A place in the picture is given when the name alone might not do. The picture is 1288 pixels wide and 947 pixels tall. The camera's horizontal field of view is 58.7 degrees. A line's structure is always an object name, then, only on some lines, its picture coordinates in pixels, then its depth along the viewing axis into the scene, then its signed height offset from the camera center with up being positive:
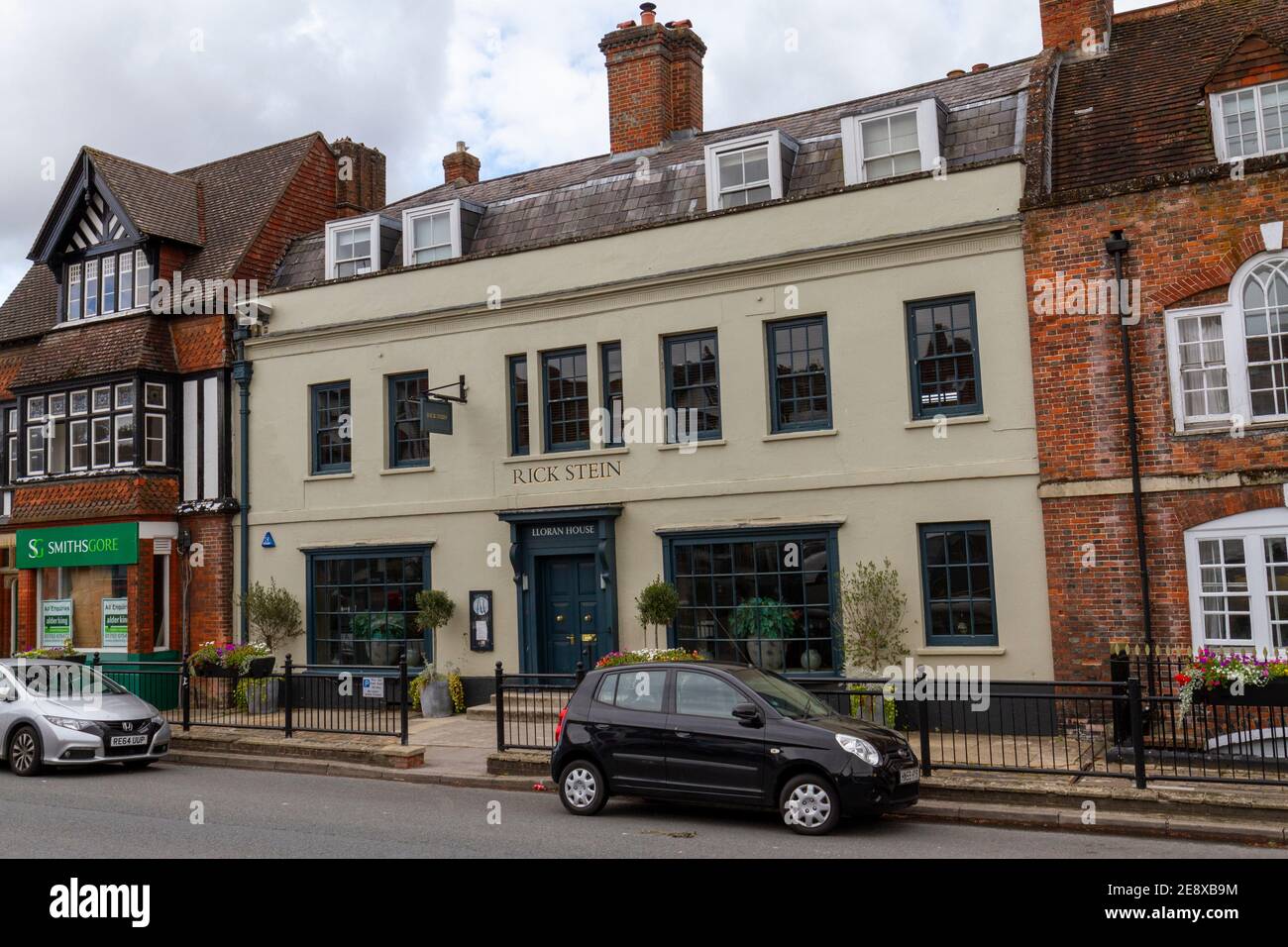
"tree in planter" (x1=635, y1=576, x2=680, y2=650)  17.11 -0.19
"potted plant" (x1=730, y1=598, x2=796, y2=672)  16.91 -0.59
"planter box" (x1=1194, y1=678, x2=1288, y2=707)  11.68 -1.30
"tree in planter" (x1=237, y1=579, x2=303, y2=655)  20.58 -0.18
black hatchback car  10.34 -1.51
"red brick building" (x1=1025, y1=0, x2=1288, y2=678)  14.01 +2.57
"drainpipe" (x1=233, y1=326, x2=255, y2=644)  21.44 +3.24
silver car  14.63 -1.44
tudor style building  21.62 +3.97
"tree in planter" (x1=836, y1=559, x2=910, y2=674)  15.89 -0.52
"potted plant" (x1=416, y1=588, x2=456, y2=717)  18.98 -1.26
